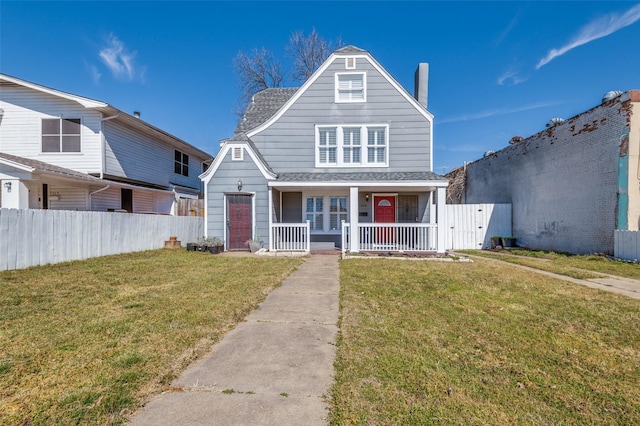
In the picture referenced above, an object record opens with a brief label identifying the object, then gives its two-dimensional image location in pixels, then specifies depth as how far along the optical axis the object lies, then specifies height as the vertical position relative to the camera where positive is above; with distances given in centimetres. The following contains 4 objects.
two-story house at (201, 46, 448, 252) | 1162 +204
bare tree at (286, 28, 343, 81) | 2253 +1241
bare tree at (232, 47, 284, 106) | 2378 +1131
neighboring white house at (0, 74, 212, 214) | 1269 +325
